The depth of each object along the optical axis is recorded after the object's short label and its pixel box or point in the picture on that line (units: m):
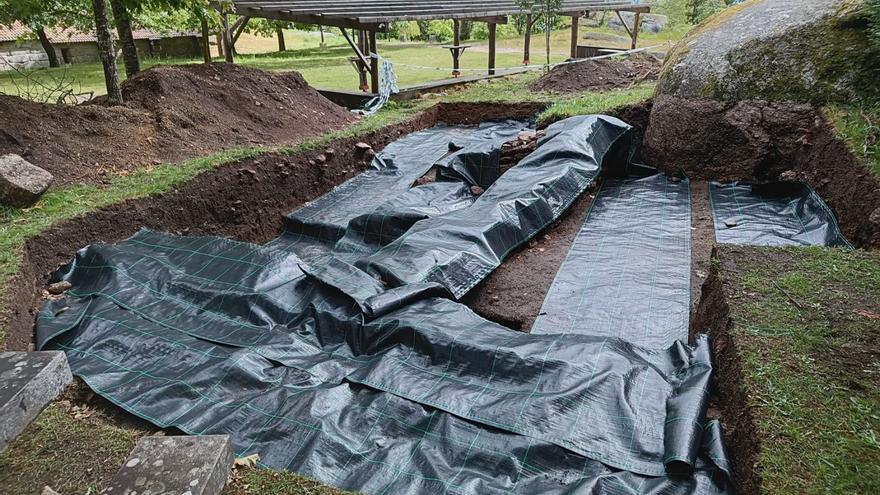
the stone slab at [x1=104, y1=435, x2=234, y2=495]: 2.20
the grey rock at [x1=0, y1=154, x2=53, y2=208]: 5.05
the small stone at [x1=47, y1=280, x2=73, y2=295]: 4.27
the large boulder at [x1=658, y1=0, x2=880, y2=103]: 6.06
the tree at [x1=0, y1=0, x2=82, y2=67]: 6.82
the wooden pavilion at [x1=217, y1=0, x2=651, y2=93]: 9.84
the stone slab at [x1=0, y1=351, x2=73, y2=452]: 2.65
